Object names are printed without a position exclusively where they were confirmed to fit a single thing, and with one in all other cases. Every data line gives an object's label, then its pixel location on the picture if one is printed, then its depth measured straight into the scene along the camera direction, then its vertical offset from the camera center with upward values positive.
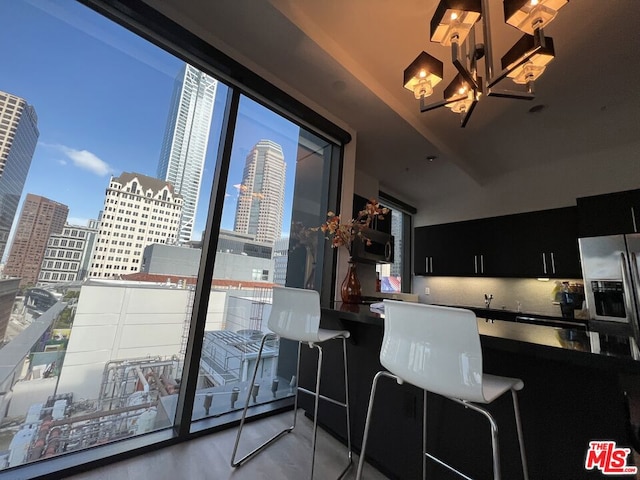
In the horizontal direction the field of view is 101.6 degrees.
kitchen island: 0.91 -0.46
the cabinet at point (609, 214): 2.79 +0.99
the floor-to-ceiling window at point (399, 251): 4.64 +0.75
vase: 2.25 -0.02
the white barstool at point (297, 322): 1.51 -0.24
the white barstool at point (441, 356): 0.85 -0.22
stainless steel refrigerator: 2.50 +0.28
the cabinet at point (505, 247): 3.31 +0.73
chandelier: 1.24 +1.31
